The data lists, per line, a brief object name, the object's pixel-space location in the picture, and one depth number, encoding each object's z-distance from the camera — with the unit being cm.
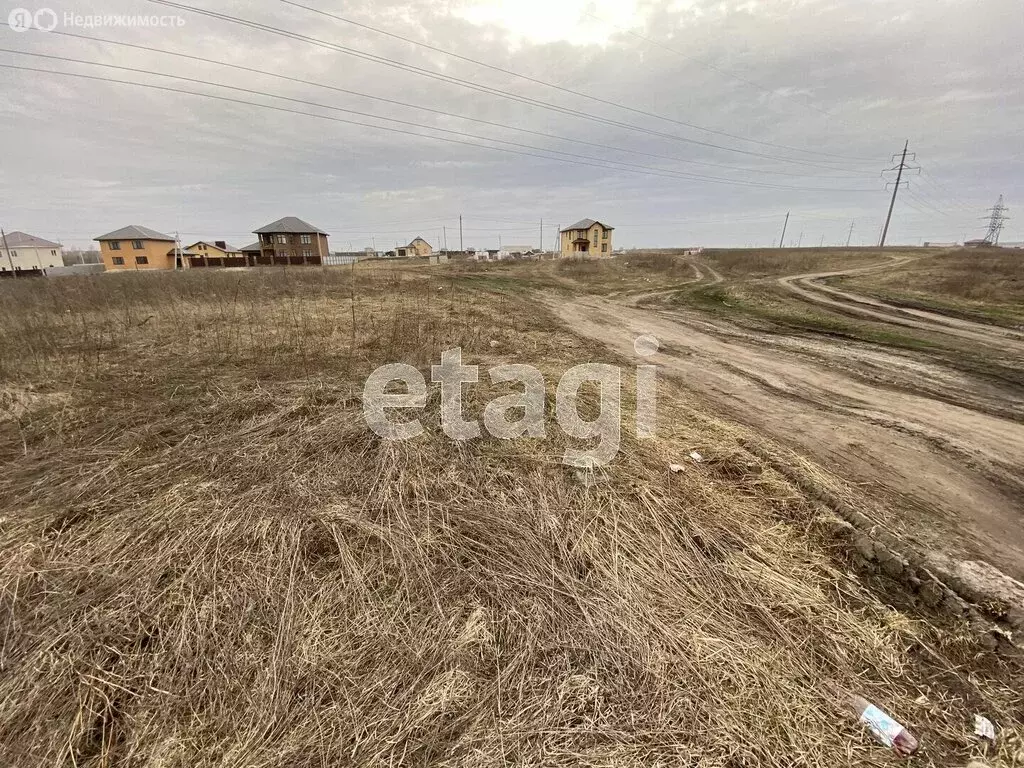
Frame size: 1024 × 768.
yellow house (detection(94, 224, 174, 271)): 4591
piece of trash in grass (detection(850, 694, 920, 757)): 197
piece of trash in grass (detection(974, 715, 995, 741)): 201
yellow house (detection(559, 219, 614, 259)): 5400
